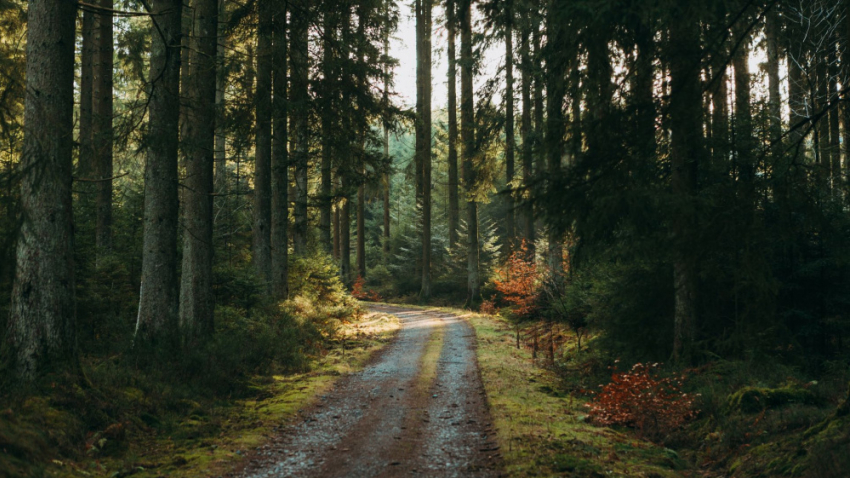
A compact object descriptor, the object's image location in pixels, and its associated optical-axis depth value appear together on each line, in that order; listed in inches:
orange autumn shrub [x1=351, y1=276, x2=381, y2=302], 1242.0
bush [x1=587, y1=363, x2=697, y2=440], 292.4
